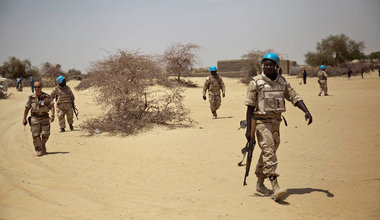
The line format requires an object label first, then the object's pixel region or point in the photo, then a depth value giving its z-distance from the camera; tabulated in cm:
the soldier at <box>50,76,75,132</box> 1179
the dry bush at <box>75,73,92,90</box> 3338
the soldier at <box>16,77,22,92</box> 3534
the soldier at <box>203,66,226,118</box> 1350
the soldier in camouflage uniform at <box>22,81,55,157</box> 822
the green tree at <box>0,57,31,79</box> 5019
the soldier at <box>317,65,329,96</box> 2063
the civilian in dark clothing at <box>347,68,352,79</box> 3190
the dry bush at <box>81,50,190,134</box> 1154
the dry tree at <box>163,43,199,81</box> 3572
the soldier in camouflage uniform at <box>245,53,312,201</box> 499
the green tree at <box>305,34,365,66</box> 4628
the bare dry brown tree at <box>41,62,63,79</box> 3988
